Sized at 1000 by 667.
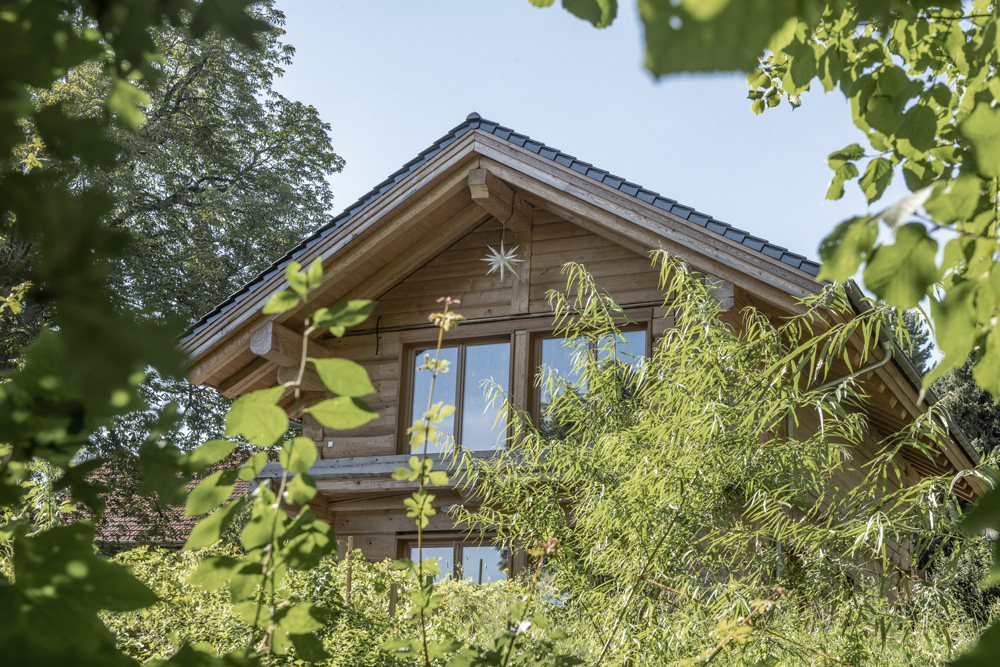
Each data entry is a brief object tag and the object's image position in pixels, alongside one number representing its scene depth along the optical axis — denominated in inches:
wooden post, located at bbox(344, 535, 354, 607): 172.9
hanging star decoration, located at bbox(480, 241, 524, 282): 346.6
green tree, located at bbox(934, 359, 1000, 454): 799.1
